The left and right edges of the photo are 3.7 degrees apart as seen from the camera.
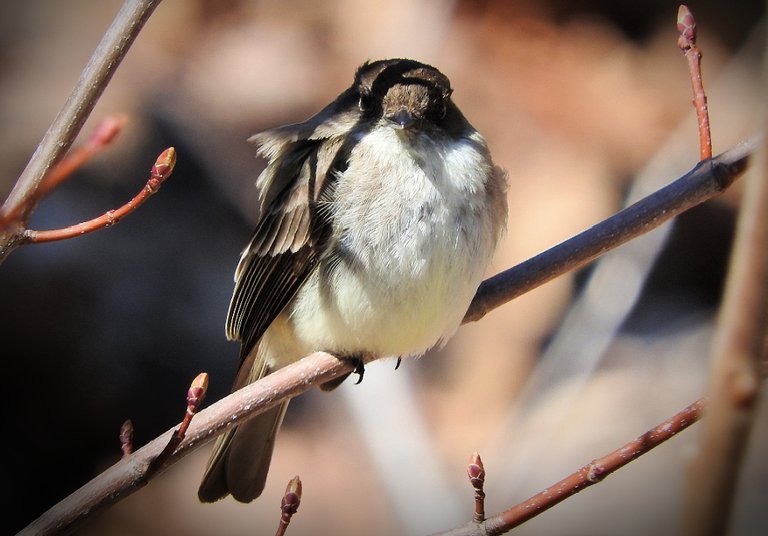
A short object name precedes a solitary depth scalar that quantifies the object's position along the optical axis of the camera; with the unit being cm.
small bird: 321
